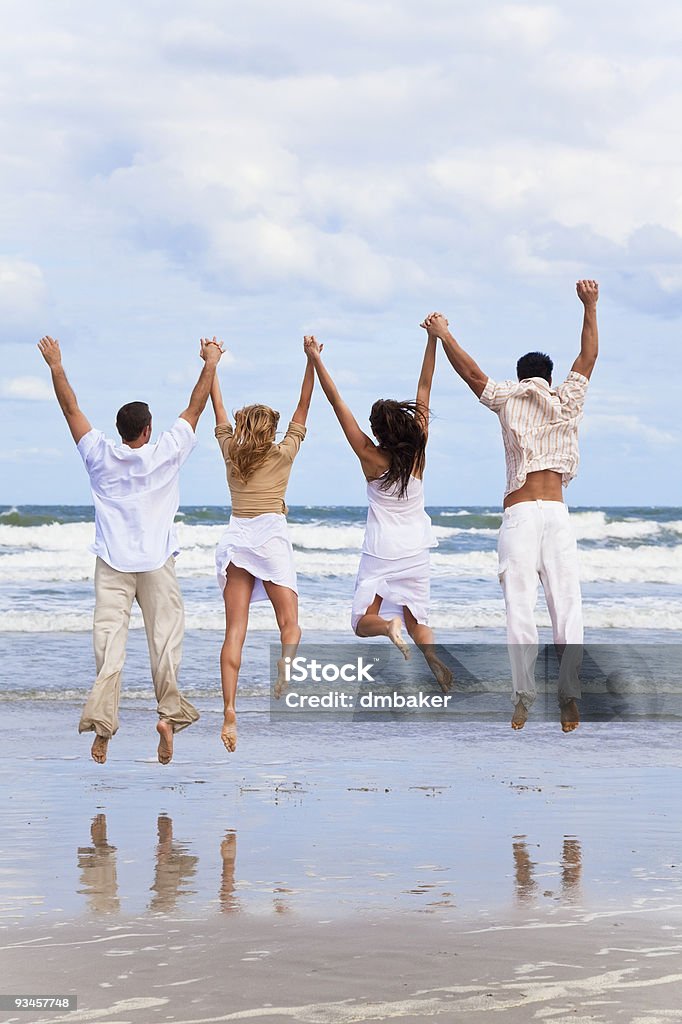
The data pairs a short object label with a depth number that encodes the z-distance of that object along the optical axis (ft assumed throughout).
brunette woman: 48.52
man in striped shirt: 46.37
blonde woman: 49.08
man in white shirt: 45.60
